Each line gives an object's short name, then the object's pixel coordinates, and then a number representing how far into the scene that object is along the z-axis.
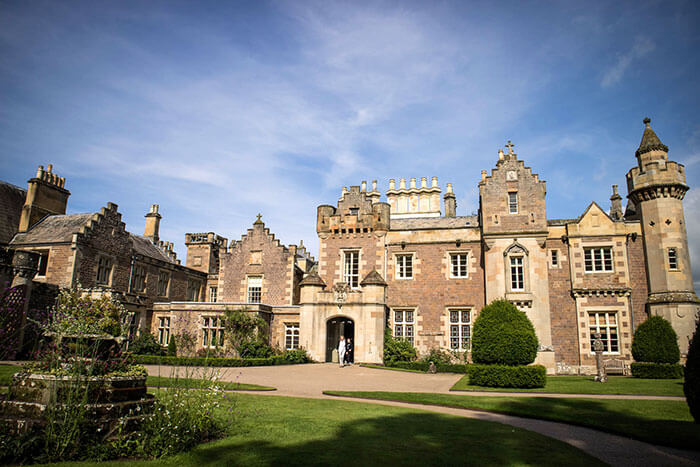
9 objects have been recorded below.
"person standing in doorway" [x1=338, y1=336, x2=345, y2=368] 25.33
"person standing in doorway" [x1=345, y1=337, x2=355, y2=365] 28.48
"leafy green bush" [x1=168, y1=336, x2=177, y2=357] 28.56
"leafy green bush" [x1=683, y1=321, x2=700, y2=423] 8.99
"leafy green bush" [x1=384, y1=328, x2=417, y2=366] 28.40
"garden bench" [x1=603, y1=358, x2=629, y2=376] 25.56
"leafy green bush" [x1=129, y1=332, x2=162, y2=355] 28.05
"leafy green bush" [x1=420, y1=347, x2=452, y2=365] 27.95
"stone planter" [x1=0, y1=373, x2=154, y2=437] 6.88
